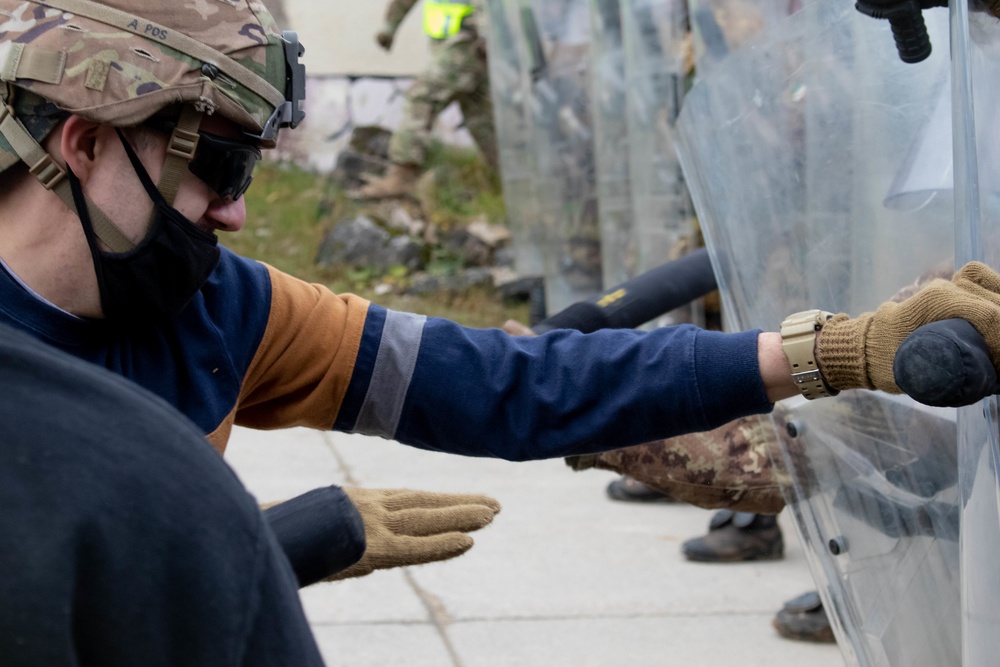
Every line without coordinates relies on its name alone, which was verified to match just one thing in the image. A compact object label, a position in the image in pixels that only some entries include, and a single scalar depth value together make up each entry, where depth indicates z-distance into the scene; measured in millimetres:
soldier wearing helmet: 1534
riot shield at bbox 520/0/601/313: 6207
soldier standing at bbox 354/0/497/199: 8977
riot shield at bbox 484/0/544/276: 7434
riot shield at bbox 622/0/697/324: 4578
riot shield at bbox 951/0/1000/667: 1389
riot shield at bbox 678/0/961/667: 1684
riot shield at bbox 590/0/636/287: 5348
